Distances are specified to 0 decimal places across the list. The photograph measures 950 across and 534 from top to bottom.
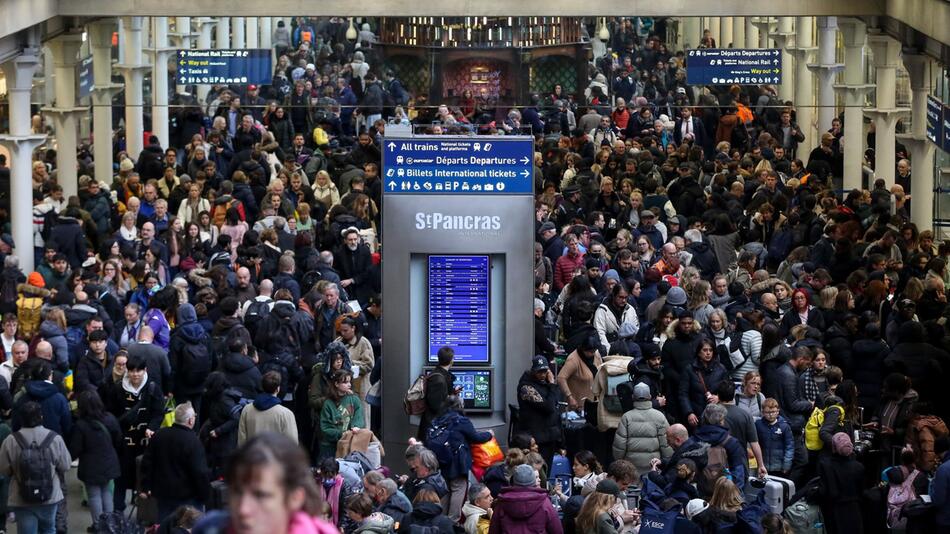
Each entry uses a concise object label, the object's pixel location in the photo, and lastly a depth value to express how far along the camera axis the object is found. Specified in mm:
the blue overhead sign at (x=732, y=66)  30984
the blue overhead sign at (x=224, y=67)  30938
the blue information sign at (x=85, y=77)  30641
